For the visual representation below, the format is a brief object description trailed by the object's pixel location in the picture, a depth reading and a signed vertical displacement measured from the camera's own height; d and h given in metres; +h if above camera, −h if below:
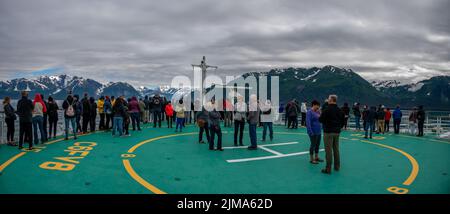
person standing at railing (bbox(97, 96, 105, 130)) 16.19 -0.38
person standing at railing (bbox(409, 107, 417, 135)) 17.34 -0.88
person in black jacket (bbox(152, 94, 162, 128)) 18.33 -0.07
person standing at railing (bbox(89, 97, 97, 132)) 15.20 -0.47
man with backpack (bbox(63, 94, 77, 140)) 12.16 -0.29
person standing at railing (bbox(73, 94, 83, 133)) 13.37 -0.17
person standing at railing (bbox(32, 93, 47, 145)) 10.59 -0.37
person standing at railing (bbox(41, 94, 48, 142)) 11.98 -0.67
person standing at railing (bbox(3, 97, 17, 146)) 10.81 -0.64
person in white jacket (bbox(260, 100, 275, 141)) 12.62 -0.45
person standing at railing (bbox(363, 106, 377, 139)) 14.20 -0.58
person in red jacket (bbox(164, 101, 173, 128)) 17.97 -0.40
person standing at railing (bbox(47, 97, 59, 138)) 12.45 -0.34
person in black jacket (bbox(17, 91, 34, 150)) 9.87 -0.39
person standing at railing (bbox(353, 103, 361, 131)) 19.16 -0.70
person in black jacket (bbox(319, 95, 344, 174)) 7.71 -0.57
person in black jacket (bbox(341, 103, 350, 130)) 17.20 -0.27
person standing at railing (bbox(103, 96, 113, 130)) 15.52 -0.13
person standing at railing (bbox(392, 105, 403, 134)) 17.60 -0.82
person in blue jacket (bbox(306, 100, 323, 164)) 8.90 -0.66
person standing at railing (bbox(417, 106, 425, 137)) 16.41 -0.70
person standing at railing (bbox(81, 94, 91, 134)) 14.61 -0.29
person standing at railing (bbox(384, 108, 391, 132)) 18.25 -0.66
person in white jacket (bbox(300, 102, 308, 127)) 20.92 -0.45
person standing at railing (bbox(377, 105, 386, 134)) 17.59 -0.83
